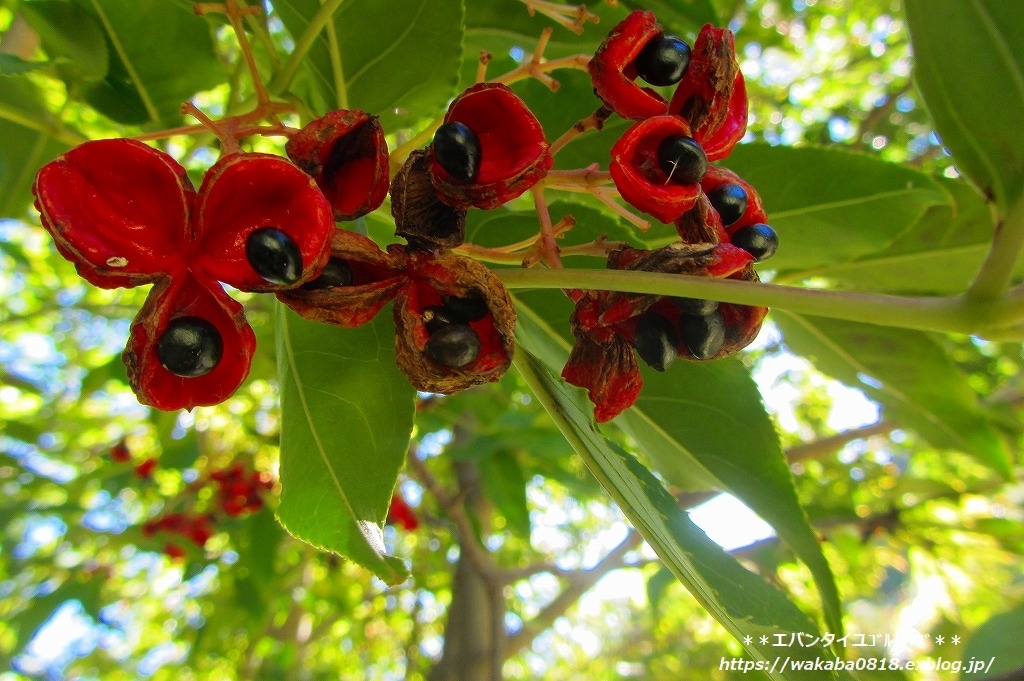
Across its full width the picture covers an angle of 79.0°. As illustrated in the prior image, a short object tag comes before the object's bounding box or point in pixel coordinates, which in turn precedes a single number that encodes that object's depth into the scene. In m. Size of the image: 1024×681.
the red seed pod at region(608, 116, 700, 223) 0.06
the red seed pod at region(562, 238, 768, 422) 0.05
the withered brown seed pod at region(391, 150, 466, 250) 0.06
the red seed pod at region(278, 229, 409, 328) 0.06
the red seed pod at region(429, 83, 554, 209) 0.06
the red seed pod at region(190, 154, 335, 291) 0.05
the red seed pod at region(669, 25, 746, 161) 0.07
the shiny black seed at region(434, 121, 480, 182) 0.06
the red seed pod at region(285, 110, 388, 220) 0.06
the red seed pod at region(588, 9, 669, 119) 0.06
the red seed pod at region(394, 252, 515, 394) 0.06
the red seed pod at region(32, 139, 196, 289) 0.05
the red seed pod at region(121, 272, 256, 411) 0.05
